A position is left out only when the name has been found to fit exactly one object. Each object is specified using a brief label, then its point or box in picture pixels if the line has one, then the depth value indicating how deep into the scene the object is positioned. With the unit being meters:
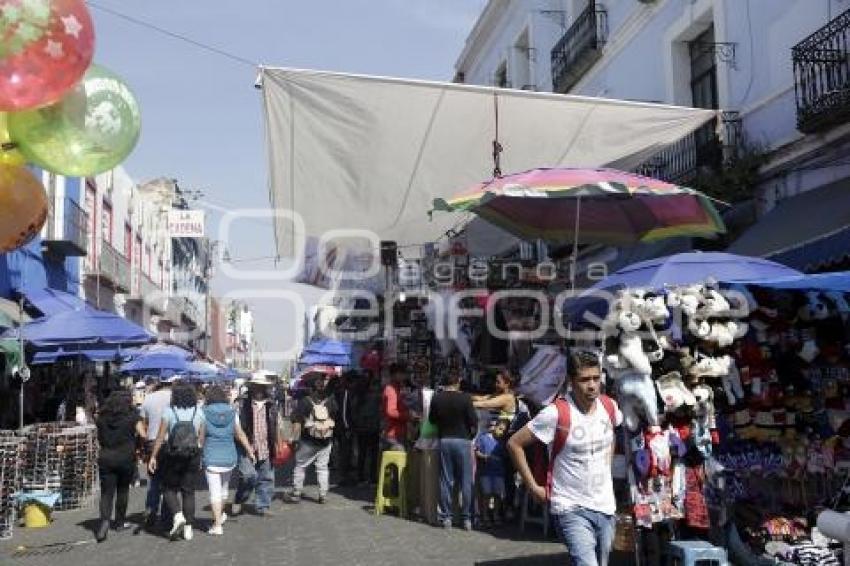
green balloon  5.38
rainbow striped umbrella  7.69
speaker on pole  12.09
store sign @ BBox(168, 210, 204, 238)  38.38
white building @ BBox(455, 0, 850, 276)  9.87
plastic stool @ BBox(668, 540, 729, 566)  5.26
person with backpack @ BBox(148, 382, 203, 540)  8.70
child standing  9.09
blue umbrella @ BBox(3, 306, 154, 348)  11.50
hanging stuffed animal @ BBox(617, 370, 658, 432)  5.72
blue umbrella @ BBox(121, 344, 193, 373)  22.09
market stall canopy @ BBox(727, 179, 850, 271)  8.79
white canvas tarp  8.84
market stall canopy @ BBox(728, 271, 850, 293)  5.48
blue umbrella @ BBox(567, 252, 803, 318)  6.69
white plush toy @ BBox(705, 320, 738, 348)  6.05
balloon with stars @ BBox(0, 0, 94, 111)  4.70
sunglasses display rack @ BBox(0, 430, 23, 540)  9.01
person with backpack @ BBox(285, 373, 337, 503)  10.90
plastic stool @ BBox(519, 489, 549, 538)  8.41
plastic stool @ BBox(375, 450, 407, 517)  9.95
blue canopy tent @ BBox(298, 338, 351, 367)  22.38
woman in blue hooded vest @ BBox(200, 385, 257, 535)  9.03
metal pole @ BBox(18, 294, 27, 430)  10.89
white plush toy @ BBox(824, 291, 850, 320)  6.10
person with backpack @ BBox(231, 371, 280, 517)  10.13
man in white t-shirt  4.79
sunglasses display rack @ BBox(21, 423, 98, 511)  10.58
